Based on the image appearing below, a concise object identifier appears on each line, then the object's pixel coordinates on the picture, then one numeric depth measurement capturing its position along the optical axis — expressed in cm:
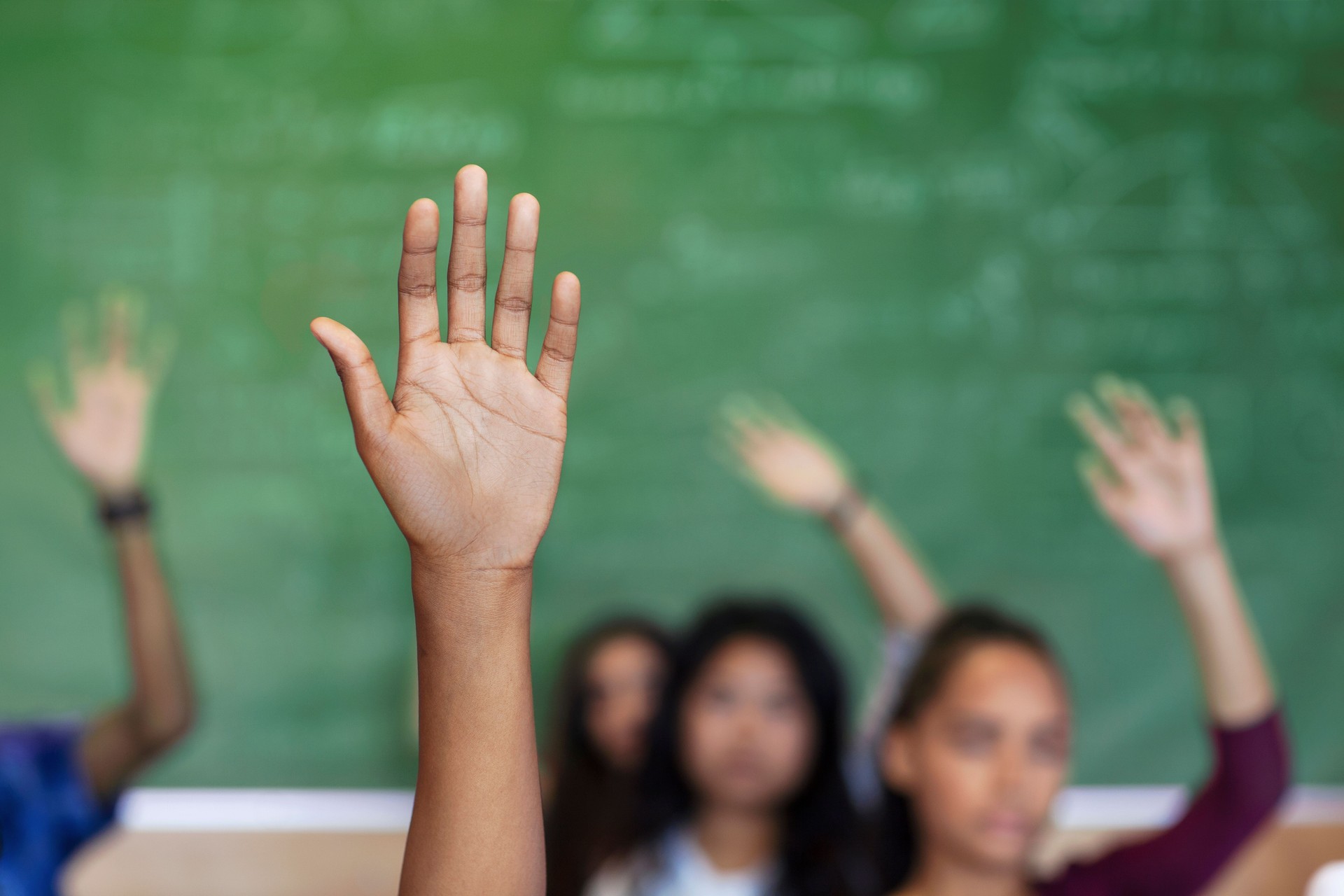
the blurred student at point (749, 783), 232
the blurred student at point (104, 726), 227
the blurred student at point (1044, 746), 212
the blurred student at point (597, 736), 251
